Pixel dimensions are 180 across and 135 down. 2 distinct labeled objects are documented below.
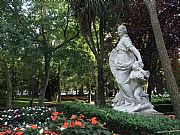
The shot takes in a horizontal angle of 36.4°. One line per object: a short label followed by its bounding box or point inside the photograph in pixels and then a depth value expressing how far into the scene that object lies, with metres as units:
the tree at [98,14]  10.76
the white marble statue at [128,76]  6.95
